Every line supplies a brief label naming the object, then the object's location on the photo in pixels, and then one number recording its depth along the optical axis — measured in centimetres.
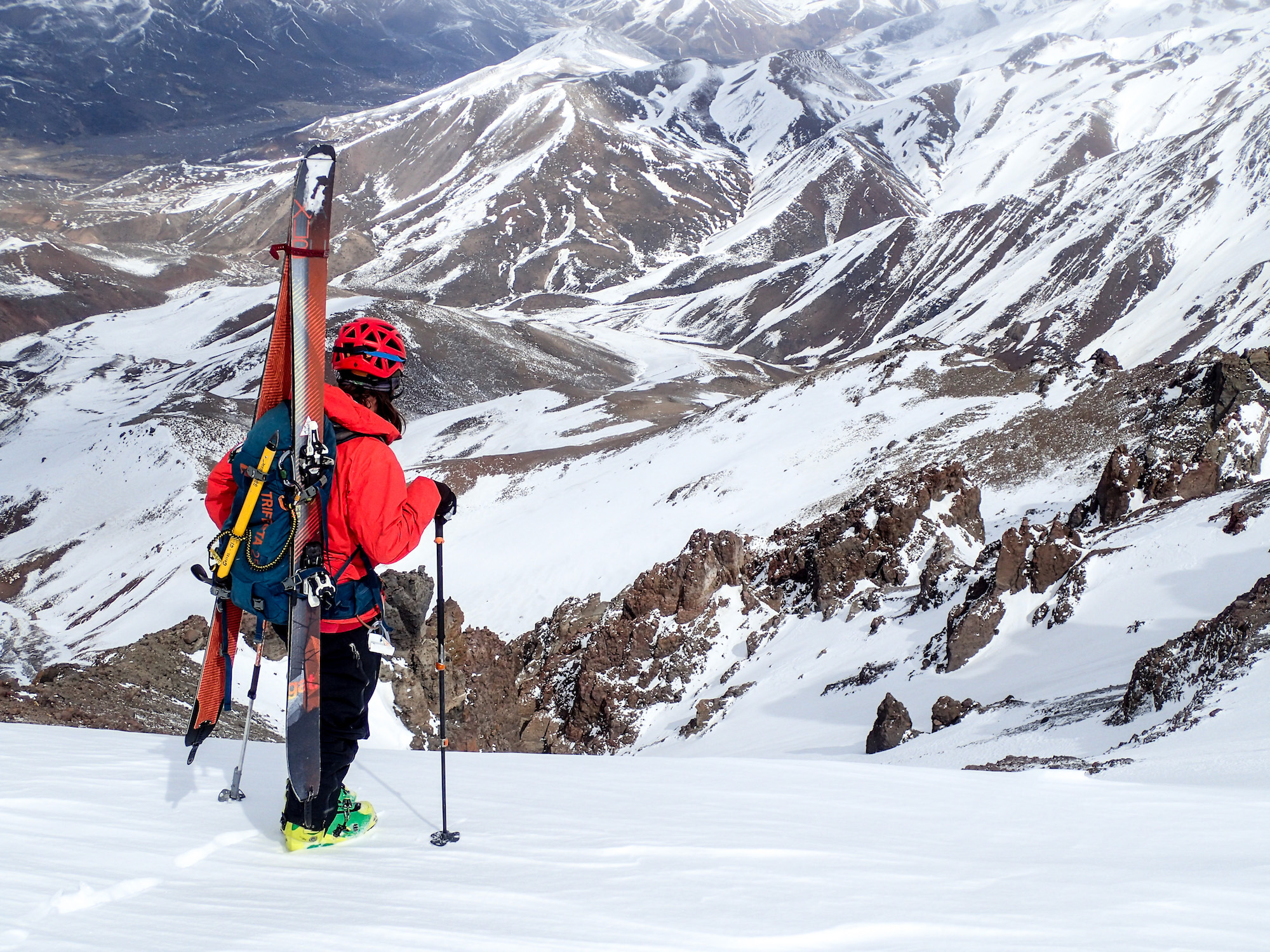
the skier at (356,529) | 464
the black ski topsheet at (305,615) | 453
